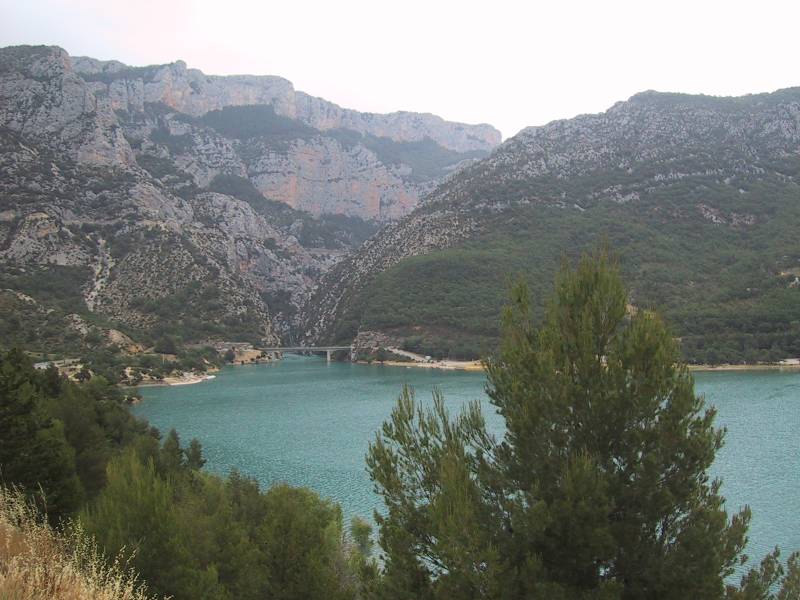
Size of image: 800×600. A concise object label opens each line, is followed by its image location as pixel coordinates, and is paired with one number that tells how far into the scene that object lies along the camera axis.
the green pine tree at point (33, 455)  12.21
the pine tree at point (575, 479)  8.20
